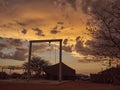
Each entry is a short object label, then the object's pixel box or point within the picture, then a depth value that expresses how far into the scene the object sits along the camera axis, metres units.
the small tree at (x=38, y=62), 31.44
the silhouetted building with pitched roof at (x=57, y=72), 19.53
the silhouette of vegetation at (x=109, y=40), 5.57
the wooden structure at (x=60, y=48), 13.08
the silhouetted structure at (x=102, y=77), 16.18
